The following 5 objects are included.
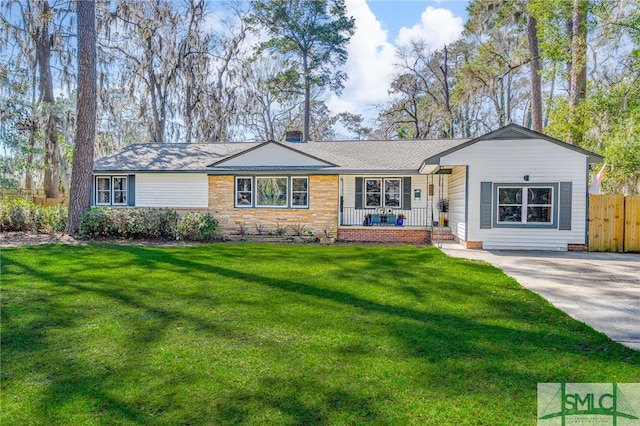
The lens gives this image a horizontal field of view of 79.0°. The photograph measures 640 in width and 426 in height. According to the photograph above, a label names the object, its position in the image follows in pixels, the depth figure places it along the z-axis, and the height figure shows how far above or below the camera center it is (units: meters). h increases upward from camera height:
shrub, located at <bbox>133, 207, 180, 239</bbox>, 12.87 -0.74
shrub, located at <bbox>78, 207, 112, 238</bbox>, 12.72 -0.73
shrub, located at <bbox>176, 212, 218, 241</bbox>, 12.70 -0.89
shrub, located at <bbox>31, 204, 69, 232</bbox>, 13.88 -0.62
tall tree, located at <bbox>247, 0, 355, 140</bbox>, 23.67 +10.32
